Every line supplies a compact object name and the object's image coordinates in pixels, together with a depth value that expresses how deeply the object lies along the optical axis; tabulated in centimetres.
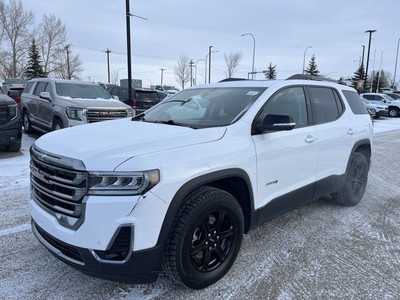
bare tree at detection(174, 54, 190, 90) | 6191
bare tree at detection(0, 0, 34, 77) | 4825
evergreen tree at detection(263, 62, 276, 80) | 6006
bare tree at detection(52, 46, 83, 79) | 5556
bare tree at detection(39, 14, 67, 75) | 5369
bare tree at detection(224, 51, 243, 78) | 5527
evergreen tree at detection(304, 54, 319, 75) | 6643
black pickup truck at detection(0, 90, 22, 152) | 758
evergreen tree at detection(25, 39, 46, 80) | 5073
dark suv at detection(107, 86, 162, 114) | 1612
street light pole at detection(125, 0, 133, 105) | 1258
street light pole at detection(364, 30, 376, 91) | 3959
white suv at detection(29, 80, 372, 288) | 236
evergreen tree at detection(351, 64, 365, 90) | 2505
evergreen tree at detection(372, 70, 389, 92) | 7579
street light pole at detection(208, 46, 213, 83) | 4811
